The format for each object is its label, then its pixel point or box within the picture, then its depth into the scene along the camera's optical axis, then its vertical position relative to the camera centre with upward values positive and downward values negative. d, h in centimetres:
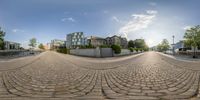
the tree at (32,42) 5740 +428
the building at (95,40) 6349 +580
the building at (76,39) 6345 +655
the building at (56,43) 8787 +564
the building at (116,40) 6626 +613
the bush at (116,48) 2230 +20
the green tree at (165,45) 5038 +182
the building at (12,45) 6408 +336
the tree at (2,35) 2606 +384
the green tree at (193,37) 2050 +239
